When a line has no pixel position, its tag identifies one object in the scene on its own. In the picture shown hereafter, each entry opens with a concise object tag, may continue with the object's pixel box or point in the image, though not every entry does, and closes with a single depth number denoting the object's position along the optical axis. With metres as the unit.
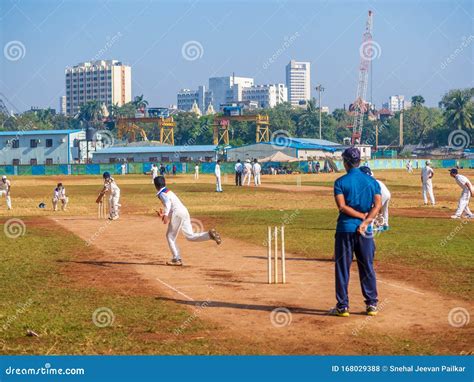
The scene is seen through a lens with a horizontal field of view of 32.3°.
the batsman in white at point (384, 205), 19.23
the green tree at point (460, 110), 144.00
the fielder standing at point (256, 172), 59.73
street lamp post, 138.62
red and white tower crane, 152.45
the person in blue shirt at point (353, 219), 11.37
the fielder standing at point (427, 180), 35.81
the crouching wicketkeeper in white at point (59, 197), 37.00
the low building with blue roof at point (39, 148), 118.31
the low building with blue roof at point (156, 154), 115.81
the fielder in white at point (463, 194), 26.80
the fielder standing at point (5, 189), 37.66
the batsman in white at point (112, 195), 29.39
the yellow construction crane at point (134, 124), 128.25
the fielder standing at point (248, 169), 62.03
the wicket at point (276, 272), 14.84
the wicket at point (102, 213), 31.73
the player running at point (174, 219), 17.09
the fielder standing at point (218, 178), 49.24
